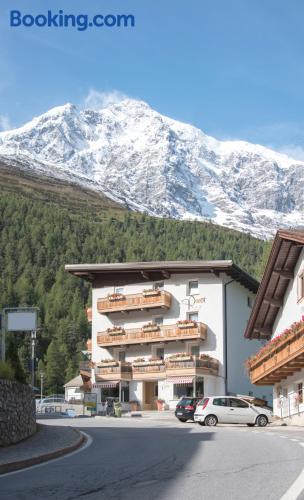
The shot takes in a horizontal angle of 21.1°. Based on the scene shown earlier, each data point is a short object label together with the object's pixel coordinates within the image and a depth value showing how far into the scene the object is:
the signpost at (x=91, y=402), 55.96
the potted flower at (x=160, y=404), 58.84
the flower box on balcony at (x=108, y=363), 61.52
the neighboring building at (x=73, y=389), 107.56
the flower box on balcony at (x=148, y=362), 60.19
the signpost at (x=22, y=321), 30.11
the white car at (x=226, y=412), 34.88
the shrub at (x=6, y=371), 20.37
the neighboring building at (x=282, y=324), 32.88
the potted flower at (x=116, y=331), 61.97
